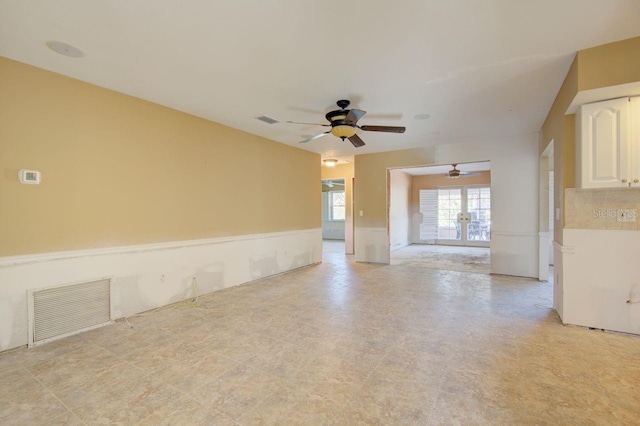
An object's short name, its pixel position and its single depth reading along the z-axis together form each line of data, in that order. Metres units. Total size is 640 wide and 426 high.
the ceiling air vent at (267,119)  4.30
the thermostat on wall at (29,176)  2.71
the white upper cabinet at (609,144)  2.68
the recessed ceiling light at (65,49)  2.45
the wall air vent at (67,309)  2.75
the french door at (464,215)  9.83
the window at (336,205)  12.23
